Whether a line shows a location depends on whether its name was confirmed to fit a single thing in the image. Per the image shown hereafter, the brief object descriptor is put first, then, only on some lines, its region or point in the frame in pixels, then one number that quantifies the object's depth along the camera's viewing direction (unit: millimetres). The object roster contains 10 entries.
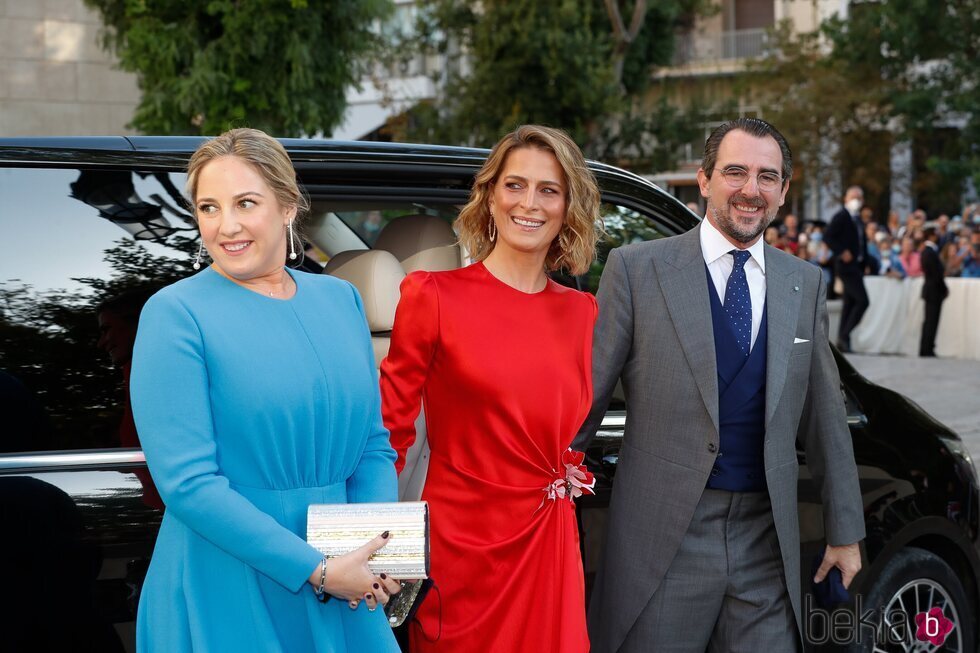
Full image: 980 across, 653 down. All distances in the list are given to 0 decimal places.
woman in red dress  2789
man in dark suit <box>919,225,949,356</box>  14867
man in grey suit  2979
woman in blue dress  2088
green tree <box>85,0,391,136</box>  14484
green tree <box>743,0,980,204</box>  30359
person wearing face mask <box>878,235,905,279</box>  16123
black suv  2531
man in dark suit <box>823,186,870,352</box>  14891
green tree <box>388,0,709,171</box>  19719
